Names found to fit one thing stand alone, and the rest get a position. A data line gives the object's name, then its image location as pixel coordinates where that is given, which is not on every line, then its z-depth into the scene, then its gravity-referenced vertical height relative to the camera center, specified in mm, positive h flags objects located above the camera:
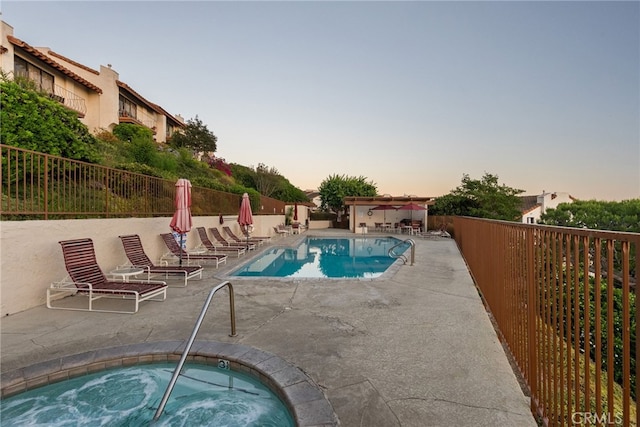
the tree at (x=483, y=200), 25438 +1189
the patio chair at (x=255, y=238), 16097 -1254
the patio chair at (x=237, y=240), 14556 -1247
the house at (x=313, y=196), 67962 +4143
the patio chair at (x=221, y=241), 13024 -1147
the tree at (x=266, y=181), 40219 +4443
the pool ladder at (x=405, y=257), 10086 -1550
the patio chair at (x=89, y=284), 5340 -1295
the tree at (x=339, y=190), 35031 +2832
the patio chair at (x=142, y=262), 7211 -1177
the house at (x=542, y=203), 37819 +1333
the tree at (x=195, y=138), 32125 +8082
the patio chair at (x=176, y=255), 9430 -1273
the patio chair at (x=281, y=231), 22234 -1240
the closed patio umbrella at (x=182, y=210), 8562 +112
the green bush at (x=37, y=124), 6773 +2146
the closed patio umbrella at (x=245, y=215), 13930 -35
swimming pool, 11078 -2076
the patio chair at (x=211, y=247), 11781 -1282
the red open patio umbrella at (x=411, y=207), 24239 +529
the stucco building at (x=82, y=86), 17031 +9144
